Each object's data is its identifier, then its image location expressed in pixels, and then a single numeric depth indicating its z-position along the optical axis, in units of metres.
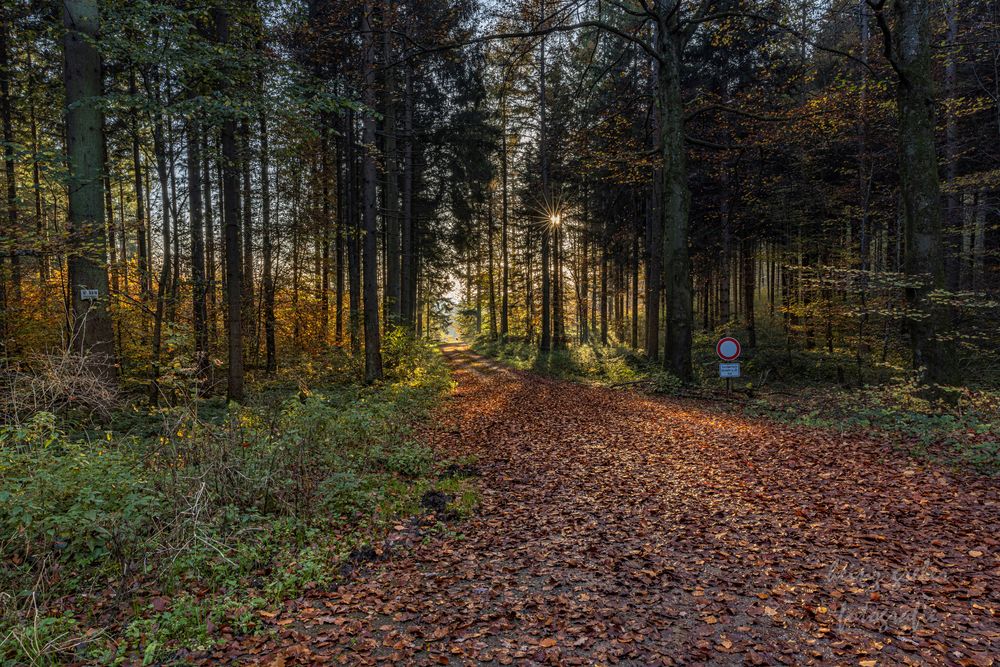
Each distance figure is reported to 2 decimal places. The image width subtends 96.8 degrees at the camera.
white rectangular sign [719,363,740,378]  10.42
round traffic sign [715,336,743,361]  10.54
